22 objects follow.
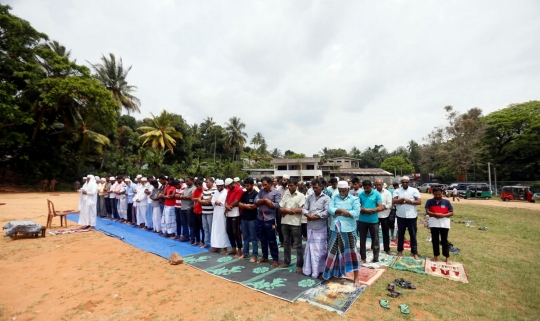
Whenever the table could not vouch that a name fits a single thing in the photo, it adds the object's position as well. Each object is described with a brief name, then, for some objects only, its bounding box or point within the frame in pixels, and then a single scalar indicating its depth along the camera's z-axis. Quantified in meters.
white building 39.25
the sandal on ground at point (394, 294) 3.80
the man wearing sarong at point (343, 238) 4.21
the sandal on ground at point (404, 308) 3.36
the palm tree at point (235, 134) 42.78
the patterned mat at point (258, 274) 3.99
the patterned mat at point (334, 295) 3.51
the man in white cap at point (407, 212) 5.58
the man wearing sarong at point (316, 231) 4.47
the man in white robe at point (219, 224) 5.96
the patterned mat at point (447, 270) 4.52
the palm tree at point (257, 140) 54.94
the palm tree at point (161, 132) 27.19
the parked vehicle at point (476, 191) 21.65
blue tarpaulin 6.17
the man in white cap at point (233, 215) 5.55
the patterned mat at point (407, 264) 4.90
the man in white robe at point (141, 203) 8.60
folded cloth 6.89
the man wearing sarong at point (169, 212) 7.30
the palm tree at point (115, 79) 27.25
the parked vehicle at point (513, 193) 19.80
